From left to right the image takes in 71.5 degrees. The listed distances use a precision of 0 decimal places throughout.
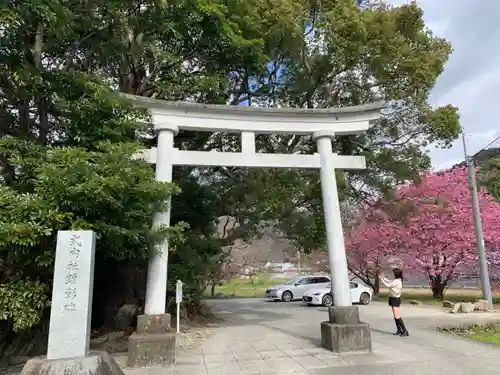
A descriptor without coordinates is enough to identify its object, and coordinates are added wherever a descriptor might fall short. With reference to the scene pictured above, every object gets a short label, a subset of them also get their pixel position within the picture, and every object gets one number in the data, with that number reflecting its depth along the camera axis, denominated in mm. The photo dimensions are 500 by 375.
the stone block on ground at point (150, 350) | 5426
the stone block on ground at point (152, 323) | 5703
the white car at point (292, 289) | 18911
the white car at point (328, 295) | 15547
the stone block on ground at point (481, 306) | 12031
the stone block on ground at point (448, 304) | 12758
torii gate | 6035
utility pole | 12327
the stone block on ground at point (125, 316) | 8729
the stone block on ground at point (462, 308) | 11742
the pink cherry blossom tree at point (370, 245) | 17359
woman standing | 7859
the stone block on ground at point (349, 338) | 6031
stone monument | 3785
